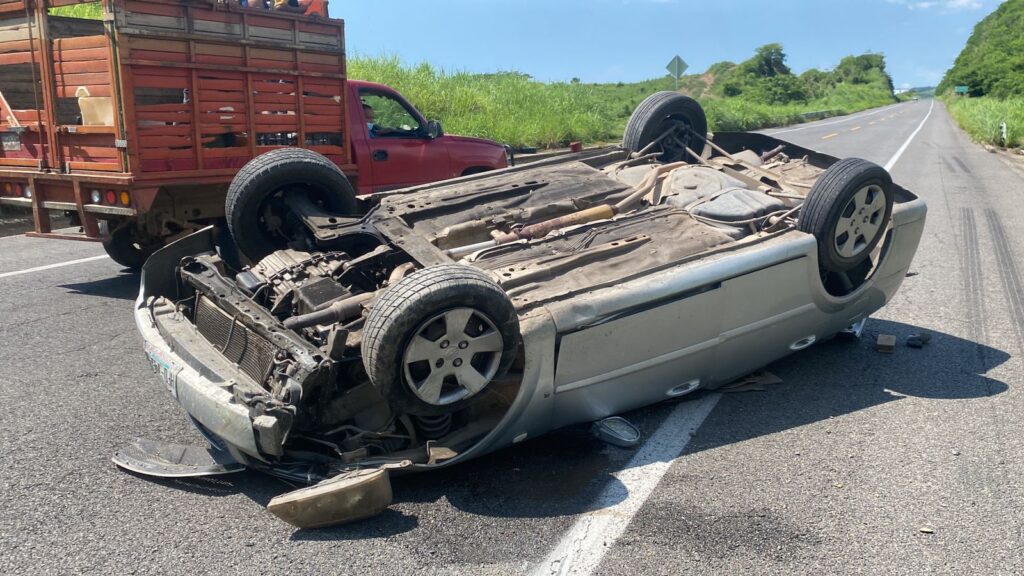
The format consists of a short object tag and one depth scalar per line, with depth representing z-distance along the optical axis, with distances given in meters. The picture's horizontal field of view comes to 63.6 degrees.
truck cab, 8.77
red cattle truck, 6.77
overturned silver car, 3.53
